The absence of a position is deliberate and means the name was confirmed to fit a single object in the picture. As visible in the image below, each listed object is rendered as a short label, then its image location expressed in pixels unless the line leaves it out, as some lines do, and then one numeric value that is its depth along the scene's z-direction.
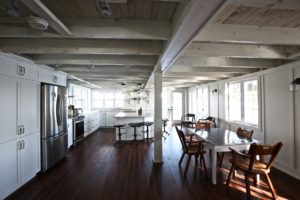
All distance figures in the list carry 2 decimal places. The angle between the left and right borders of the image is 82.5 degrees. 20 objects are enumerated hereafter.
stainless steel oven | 5.64
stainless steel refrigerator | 3.65
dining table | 2.97
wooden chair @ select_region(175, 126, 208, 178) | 3.48
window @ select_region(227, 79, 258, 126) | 4.66
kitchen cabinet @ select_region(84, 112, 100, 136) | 7.06
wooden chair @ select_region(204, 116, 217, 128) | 6.49
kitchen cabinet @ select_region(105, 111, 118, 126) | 9.54
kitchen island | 6.41
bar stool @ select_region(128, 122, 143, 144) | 5.97
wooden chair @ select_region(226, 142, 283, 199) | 2.48
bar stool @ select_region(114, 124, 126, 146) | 5.91
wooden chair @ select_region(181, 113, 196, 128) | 6.39
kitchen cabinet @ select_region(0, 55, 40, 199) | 2.65
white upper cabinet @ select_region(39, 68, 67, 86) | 3.69
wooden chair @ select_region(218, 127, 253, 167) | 3.46
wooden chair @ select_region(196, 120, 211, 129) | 4.64
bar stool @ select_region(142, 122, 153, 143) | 6.16
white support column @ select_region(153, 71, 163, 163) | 4.14
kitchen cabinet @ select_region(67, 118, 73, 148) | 5.20
